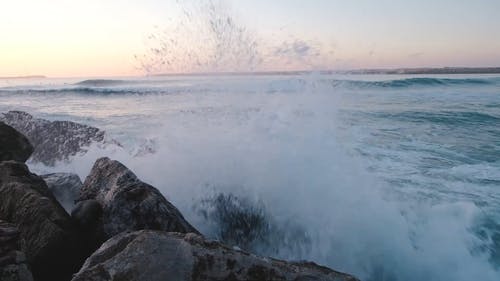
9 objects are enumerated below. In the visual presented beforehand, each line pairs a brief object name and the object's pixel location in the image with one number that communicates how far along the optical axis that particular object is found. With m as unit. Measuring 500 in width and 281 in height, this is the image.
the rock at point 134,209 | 3.41
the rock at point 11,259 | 2.34
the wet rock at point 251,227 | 4.35
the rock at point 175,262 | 2.16
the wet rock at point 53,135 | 7.40
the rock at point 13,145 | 5.18
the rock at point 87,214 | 3.60
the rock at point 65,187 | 4.62
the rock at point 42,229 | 3.04
